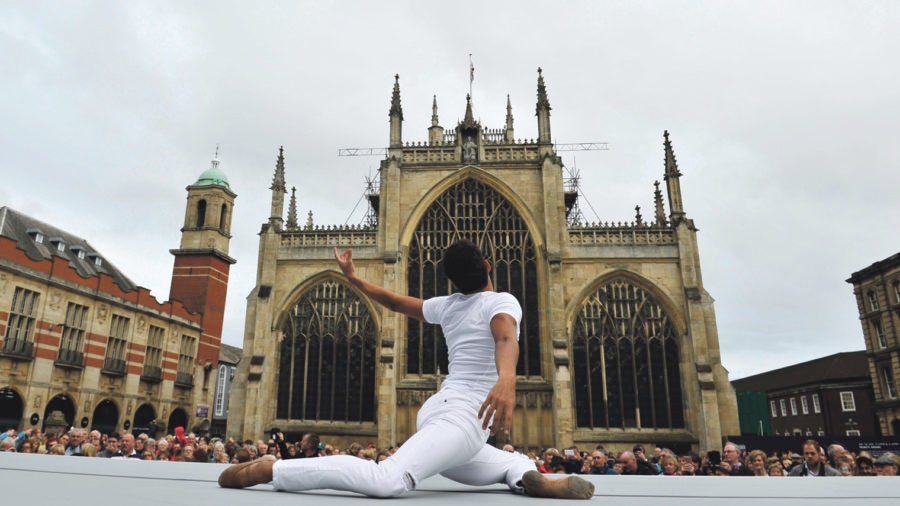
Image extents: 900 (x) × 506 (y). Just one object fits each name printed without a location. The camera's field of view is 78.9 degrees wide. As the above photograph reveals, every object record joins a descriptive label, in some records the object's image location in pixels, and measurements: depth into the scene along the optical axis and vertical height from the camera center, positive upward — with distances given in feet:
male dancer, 9.34 -0.22
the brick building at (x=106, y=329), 74.43 +13.28
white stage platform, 8.57 -1.43
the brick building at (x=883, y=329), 102.63 +15.72
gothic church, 69.31 +12.70
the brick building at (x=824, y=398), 124.98 +3.30
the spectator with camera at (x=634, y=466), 29.73 -2.90
